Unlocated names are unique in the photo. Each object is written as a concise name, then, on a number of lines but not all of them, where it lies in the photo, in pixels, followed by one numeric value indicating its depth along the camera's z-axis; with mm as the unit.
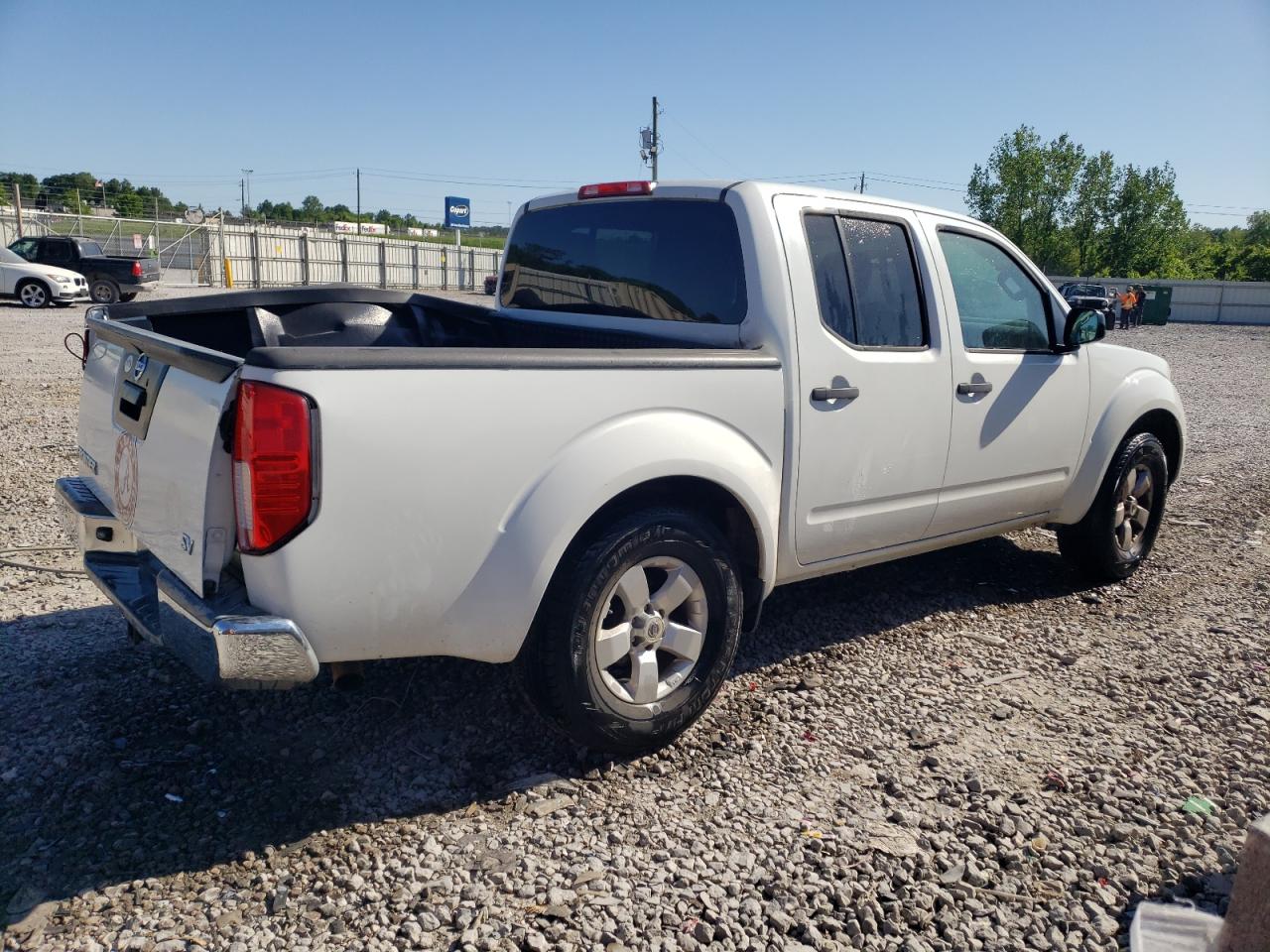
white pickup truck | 2617
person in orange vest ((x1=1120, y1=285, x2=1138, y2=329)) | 40062
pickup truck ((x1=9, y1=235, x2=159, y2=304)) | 23344
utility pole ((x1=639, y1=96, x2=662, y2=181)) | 52469
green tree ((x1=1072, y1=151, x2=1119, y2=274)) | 75375
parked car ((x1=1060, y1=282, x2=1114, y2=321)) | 33753
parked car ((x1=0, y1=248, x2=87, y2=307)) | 21875
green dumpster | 44781
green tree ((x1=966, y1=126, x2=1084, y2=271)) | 76000
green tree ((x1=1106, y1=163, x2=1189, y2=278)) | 73375
